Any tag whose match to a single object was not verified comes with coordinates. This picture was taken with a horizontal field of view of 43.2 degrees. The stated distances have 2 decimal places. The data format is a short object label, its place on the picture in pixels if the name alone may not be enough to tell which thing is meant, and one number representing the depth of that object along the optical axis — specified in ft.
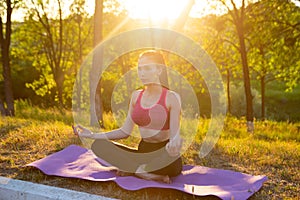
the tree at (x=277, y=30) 51.24
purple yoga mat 13.16
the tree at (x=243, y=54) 39.73
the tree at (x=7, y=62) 39.99
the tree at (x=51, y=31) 67.82
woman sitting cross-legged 14.05
